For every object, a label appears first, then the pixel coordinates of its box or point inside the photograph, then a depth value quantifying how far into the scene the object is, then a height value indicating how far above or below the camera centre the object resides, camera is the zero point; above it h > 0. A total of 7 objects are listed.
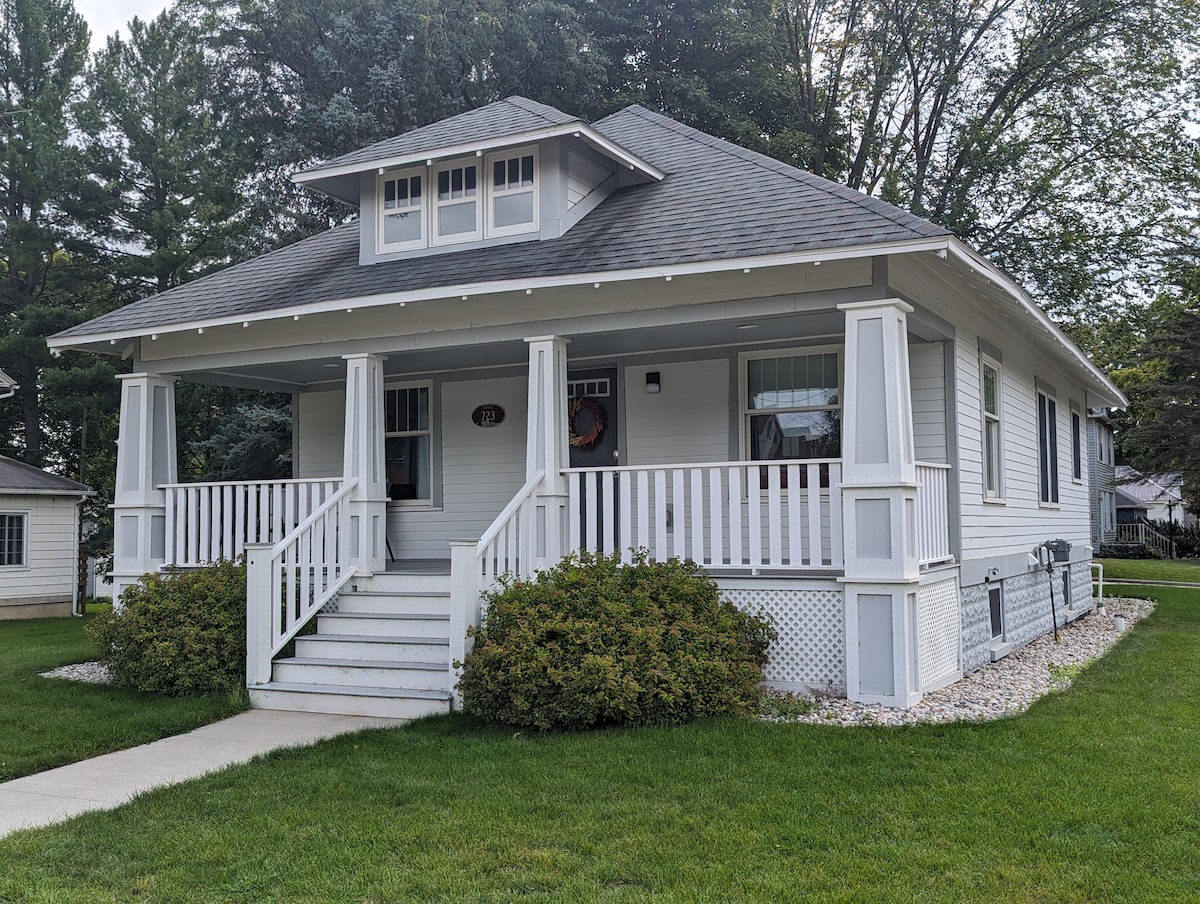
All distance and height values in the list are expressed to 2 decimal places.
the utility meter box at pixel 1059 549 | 12.71 -0.61
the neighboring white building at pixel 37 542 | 18.19 -0.58
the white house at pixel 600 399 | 7.81 +1.02
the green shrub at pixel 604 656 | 6.82 -1.02
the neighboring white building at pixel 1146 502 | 45.78 -0.15
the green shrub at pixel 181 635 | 8.54 -1.05
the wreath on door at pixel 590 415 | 10.88 +0.87
